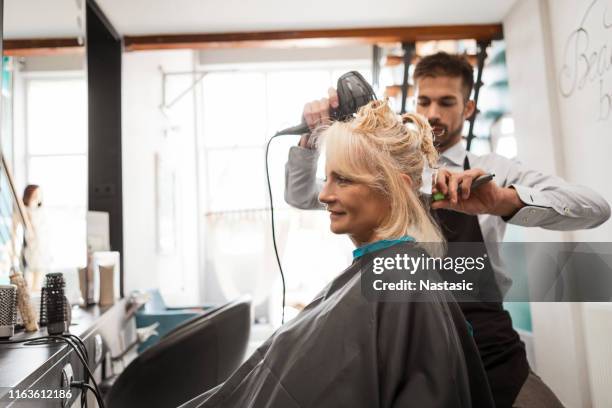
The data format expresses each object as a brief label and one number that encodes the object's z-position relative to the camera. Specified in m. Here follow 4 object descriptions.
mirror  1.35
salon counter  0.86
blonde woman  0.90
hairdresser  1.26
